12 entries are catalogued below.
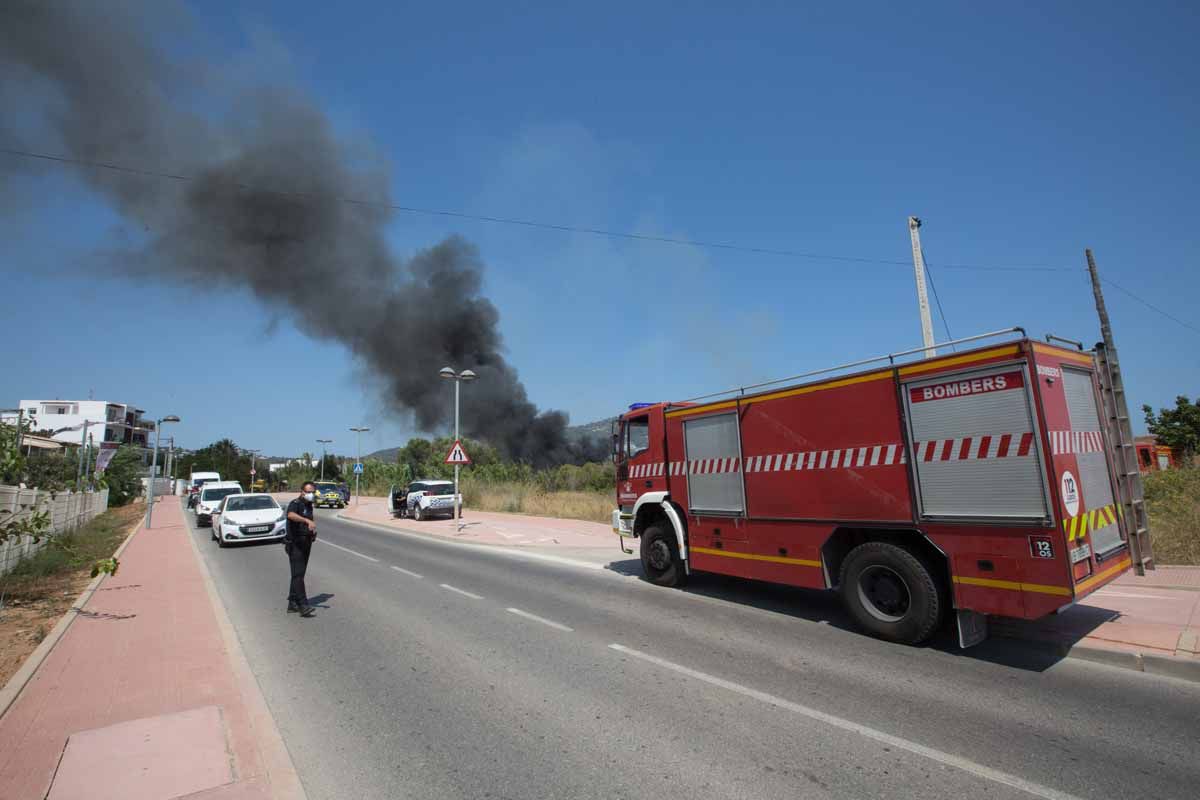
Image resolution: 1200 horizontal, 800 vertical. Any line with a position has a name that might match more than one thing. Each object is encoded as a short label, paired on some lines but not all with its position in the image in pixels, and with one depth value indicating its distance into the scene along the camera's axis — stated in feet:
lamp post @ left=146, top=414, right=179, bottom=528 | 66.64
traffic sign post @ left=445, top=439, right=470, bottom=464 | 57.06
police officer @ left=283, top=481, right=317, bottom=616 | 23.97
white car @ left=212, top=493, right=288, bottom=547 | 49.39
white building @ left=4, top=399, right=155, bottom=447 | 231.91
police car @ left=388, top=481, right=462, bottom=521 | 78.23
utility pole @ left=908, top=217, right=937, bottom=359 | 38.27
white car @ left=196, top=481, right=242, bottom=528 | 72.49
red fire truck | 15.80
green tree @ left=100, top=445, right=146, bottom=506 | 103.88
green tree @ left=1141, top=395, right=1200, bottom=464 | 90.43
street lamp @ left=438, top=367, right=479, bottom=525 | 59.06
